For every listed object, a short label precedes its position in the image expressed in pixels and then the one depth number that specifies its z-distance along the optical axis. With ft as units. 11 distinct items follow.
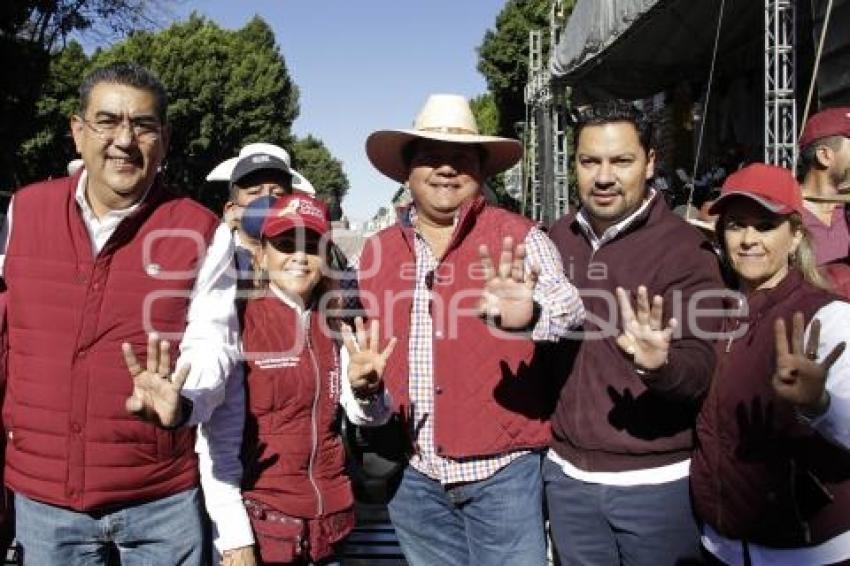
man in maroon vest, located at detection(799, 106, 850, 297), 10.34
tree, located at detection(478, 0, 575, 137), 123.03
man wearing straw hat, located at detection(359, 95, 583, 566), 8.51
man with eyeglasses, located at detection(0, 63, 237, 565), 7.36
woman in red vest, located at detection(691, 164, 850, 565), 6.89
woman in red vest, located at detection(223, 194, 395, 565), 8.14
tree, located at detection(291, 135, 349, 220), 228.63
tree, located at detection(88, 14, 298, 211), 113.70
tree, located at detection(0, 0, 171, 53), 55.47
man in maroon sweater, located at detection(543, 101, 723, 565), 8.06
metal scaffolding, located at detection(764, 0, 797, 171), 26.63
